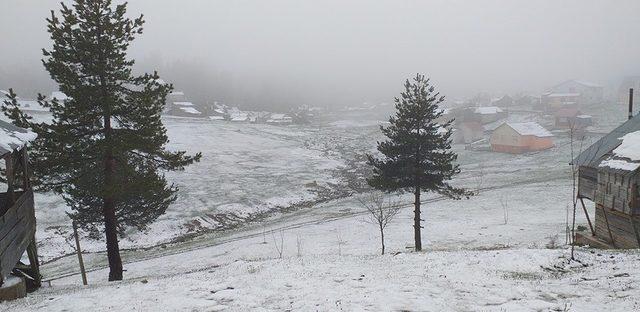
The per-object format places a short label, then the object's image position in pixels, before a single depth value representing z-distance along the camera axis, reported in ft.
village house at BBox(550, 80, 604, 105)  394.52
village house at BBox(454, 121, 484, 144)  319.88
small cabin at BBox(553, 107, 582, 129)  305.49
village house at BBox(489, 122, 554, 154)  255.91
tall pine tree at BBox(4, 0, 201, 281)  53.88
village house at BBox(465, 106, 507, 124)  350.39
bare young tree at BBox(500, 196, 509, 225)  124.06
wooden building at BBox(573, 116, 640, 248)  63.41
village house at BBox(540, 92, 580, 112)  362.53
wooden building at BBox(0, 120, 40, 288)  41.16
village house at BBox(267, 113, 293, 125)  439.63
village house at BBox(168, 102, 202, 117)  417.49
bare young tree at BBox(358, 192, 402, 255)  137.57
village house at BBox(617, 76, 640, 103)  395.63
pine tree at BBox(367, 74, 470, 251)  83.87
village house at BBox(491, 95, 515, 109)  421.18
